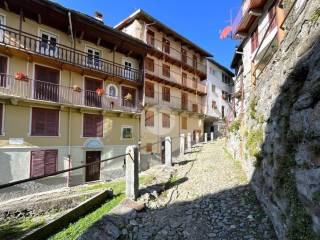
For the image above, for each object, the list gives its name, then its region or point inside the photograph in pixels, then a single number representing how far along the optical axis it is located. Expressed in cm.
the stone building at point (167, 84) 2405
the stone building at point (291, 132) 297
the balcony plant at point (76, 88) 1742
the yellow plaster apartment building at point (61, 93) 1466
